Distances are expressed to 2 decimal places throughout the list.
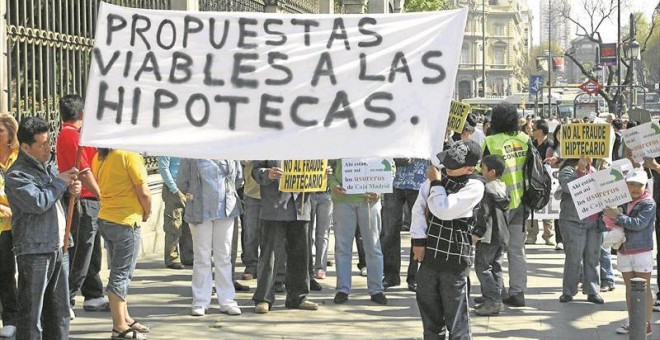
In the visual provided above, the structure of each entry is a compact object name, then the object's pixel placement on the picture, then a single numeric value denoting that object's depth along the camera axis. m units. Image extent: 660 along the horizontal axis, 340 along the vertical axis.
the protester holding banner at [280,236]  10.36
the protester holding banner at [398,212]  11.77
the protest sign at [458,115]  12.02
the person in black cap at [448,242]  7.58
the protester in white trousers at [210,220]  10.12
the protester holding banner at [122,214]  9.02
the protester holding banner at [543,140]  15.10
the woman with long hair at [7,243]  8.79
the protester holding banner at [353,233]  10.94
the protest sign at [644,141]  10.26
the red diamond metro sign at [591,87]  38.75
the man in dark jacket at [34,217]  7.43
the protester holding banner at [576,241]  11.12
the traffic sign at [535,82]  50.21
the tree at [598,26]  48.17
